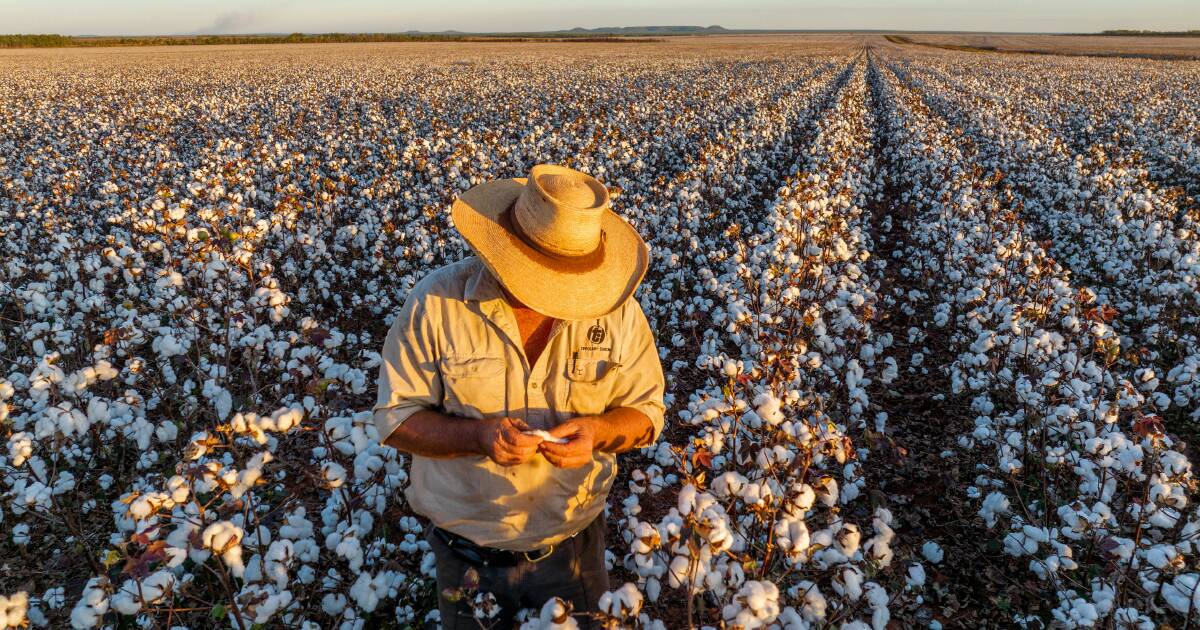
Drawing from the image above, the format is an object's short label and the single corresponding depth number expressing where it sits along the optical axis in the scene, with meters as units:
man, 2.26
